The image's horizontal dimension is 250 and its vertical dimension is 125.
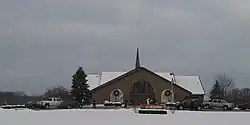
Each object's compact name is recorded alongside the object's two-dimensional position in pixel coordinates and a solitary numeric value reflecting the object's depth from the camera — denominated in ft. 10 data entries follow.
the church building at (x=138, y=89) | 289.12
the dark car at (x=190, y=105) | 176.47
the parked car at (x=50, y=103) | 185.64
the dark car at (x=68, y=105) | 185.34
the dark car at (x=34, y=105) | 184.38
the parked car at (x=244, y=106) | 198.13
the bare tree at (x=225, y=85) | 381.89
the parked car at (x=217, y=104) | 183.55
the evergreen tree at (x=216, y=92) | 293.68
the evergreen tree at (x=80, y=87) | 263.70
